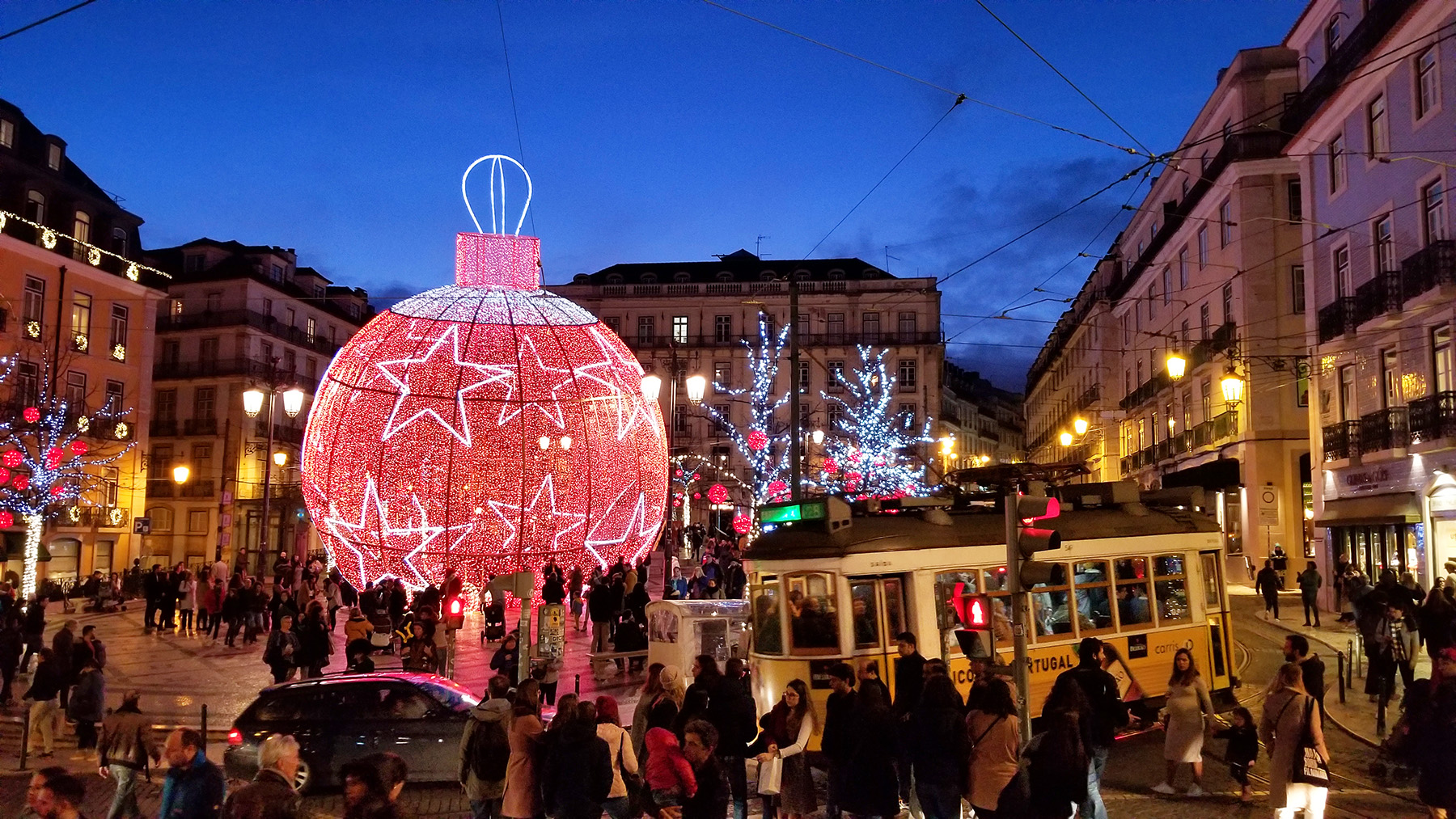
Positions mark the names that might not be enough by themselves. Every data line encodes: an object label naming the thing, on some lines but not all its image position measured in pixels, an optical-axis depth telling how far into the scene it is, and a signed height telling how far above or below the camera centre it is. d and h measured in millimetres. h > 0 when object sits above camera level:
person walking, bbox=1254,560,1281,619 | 23594 -737
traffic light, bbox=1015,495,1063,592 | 9188 +51
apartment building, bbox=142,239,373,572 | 49188 +6334
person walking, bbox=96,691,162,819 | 8906 -1602
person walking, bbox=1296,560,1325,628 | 22438 -742
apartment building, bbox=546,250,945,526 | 68688 +12996
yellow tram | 11320 -451
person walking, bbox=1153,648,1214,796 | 9758 -1400
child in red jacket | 7266 -1411
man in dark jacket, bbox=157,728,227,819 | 6211 -1277
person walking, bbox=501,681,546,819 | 7312 -1410
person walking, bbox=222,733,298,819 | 4992 -1070
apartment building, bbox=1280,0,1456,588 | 21094 +5292
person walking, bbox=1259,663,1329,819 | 7789 -1265
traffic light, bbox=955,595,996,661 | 9328 -542
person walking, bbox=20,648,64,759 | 12328 -1685
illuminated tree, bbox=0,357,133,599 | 26984 +2520
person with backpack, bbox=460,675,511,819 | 7754 -1408
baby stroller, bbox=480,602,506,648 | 19523 -1282
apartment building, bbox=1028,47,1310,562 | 32375 +6883
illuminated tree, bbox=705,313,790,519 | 38469 +5740
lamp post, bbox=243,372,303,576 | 23578 +2979
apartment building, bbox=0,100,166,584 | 33000 +6803
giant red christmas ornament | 22625 +2136
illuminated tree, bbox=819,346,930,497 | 47062 +4755
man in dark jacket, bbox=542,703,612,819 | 7117 -1385
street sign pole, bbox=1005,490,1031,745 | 8750 -494
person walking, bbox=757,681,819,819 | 8211 -1402
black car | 9906 -1548
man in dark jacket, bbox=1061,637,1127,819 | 8539 -1150
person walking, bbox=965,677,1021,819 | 6988 -1212
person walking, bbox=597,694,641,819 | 7496 -1344
